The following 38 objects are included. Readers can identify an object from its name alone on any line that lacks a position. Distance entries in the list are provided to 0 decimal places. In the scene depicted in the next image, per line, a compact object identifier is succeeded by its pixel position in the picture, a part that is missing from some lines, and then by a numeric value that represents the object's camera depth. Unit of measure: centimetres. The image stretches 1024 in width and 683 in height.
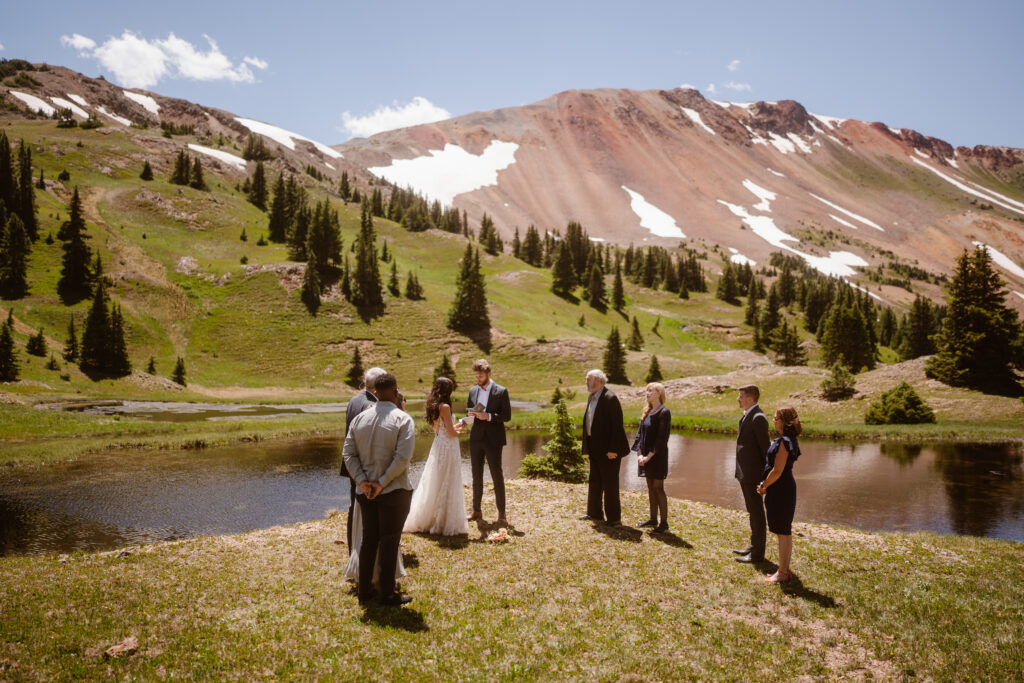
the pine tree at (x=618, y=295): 11944
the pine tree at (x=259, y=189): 12950
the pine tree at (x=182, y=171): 11900
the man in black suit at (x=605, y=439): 1211
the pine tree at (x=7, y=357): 4206
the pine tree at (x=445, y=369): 6712
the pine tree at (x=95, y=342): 5331
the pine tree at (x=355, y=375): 6856
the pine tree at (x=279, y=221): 10538
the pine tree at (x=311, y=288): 8069
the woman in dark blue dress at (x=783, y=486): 936
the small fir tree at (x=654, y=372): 7084
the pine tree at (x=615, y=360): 7256
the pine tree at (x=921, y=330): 9606
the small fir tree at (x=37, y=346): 5034
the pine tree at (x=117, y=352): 5441
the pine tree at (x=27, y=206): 7450
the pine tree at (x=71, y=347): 5328
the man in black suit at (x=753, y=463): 1023
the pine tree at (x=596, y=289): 11375
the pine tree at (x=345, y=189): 16588
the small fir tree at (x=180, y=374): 5825
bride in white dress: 1112
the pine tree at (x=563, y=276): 11512
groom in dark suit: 1188
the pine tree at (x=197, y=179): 12156
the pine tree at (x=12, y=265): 6332
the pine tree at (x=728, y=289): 13788
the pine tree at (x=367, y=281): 8362
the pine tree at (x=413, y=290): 8962
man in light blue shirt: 793
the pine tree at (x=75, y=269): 6662
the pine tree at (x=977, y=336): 4212
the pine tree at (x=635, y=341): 9212
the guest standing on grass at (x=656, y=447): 1202
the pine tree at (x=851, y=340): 7762
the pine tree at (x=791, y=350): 8594
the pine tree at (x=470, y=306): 8300
